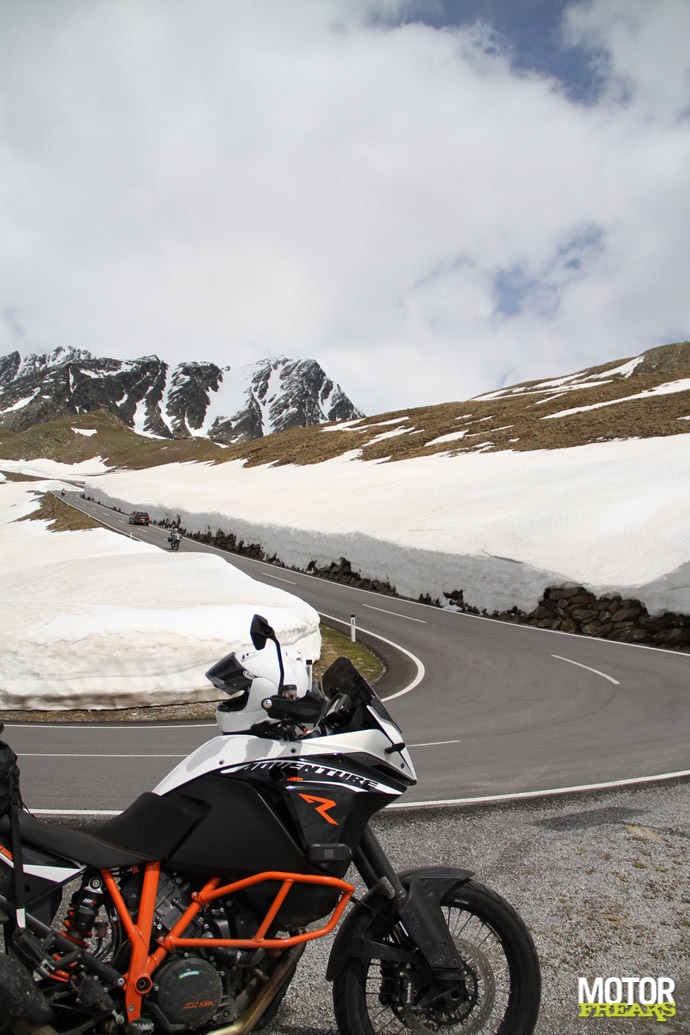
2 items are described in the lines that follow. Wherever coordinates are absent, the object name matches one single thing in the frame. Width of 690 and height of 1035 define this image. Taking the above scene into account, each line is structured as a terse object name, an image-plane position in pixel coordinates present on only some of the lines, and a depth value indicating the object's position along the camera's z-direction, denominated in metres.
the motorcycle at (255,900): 2.60
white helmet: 2.94
